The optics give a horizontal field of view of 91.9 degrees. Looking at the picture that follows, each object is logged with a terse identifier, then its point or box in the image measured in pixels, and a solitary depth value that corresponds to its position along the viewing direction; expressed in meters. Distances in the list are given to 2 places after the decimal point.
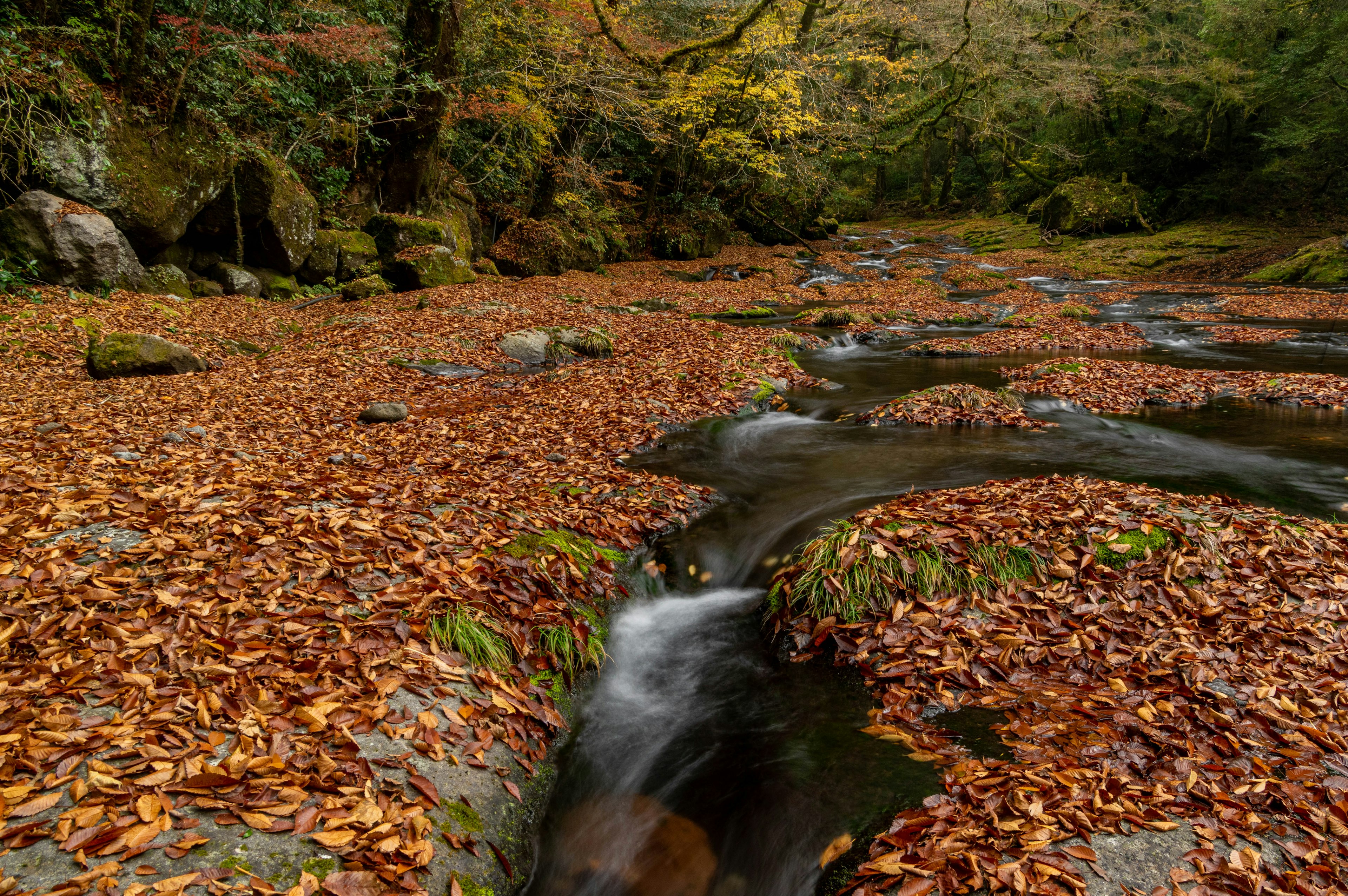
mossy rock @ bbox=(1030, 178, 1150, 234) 29.56
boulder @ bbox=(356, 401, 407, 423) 8.27
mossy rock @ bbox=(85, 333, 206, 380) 8.67
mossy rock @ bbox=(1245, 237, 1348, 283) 20.88
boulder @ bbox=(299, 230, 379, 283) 15.59
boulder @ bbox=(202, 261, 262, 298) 13.81
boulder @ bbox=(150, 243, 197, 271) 12.76
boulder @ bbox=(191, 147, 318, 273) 13.41
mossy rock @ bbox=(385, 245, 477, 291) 16.47
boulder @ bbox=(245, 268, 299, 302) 14.49
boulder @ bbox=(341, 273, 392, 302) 15.49
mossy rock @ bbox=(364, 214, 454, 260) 16.83
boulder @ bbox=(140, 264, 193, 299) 12.22
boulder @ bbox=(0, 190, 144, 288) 10.34
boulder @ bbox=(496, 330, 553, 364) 12.04
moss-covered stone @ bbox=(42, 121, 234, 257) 10.92
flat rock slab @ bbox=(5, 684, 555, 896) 2.24
